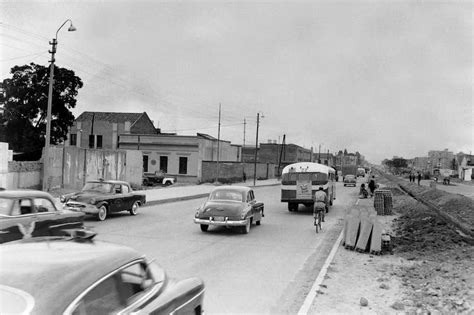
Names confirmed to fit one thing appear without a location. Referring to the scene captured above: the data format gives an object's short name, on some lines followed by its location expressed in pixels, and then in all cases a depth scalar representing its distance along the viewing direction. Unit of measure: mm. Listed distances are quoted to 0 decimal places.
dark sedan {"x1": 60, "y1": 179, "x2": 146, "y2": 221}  15227
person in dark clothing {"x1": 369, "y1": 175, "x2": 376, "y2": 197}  32625
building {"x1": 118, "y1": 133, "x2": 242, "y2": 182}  51375
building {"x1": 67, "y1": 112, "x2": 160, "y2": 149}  66000
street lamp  21250
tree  48562
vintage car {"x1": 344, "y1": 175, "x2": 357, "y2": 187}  56156
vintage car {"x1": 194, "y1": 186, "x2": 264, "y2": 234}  13219
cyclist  14912
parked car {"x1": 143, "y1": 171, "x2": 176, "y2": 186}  43944
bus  21016
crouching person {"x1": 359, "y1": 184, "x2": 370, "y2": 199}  33094
